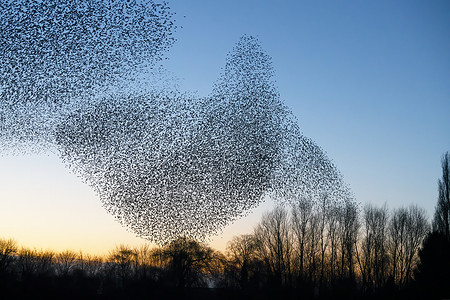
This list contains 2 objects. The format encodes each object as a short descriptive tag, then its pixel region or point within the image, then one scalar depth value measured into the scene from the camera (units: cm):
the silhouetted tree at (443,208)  4825
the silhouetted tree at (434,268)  3882
